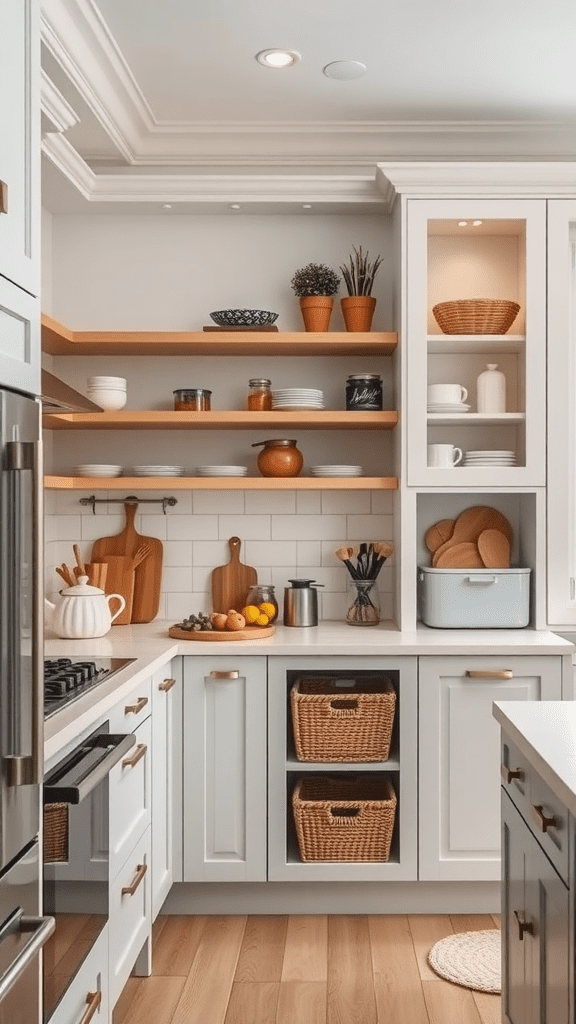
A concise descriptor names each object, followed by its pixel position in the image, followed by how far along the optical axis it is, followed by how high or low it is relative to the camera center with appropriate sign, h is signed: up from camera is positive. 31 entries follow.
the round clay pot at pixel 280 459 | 3.68 +0.19
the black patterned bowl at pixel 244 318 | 3.62 +0.73
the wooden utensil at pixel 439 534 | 3.83 -0.10
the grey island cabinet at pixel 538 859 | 1.62 -0.68
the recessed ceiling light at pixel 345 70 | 3.22 +1.49
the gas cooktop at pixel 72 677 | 2.20 -0.43
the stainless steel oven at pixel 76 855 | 1.85 -0.73
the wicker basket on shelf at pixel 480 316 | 3.56 +0.72
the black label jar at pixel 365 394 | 3.68 +0.44
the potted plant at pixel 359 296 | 3.70 +0.83
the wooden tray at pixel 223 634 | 3.32 -0.44
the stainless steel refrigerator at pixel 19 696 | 1.51 -0.31
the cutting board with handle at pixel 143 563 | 3.82 -0.21
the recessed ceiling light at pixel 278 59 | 3.16 +1.50
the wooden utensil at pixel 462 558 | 3.74 -0.20
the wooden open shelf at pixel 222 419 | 3.58 +0.34
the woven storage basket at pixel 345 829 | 3.20 -1.08
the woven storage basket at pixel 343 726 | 3.22 -0.74
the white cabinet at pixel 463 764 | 3.23 -0.87
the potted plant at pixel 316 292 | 3.70 +0.85
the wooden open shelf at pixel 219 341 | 3.59 +0.63
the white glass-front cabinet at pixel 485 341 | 3.53 +0.63
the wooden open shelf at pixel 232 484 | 3.60 +0.09
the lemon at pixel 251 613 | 3.50 -0.38
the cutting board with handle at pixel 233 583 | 3.85 -0.30
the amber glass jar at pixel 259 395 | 3.69 +0.44
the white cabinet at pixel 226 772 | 3.22 -0.89
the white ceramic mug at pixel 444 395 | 3.59 +0.43
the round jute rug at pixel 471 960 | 2.79 -1.39
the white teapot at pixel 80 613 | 3.32 -0.37
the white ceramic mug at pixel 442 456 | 3.59 +0.20
